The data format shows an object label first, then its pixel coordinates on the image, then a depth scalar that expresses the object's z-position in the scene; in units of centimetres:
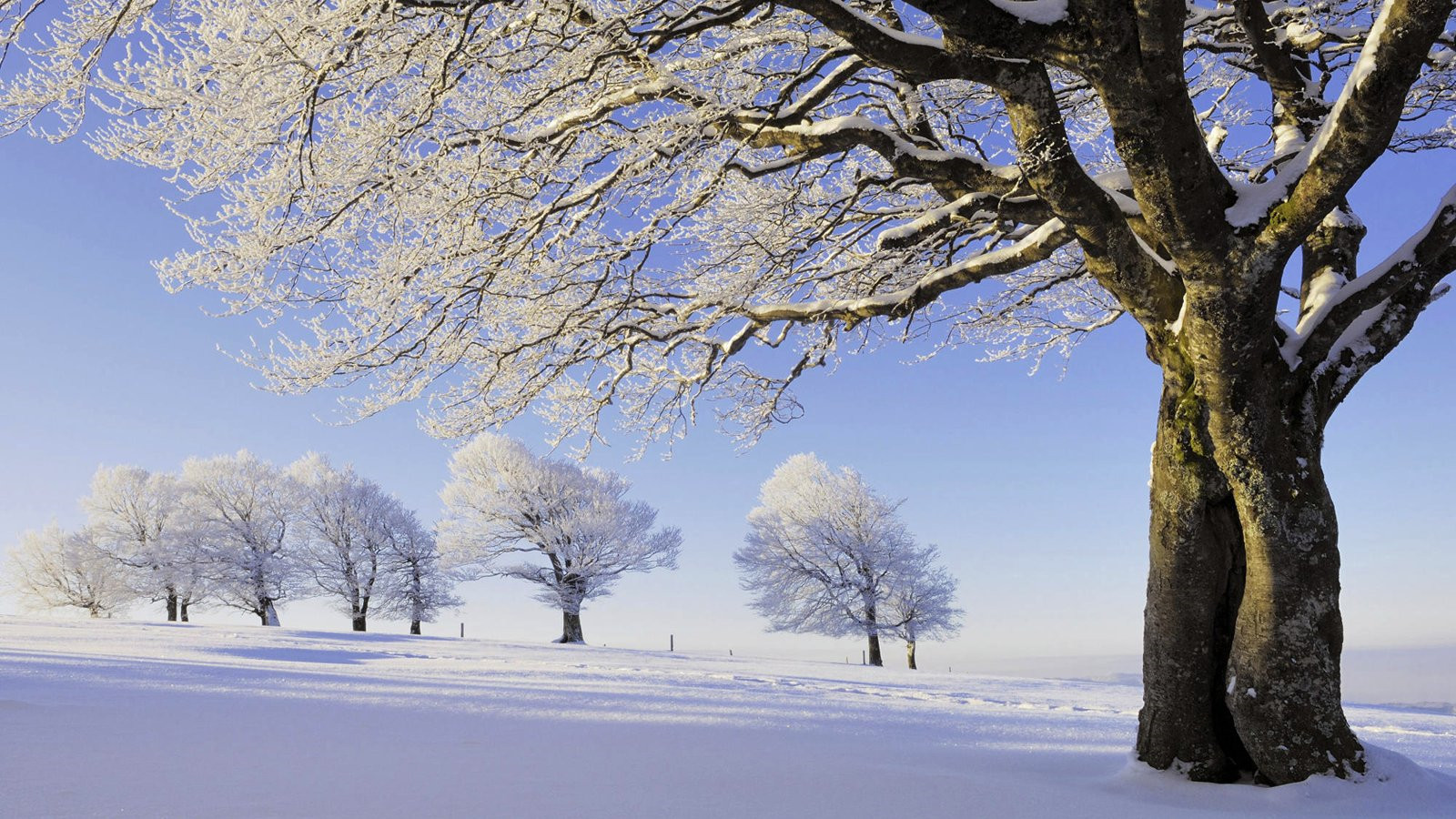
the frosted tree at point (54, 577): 3312
